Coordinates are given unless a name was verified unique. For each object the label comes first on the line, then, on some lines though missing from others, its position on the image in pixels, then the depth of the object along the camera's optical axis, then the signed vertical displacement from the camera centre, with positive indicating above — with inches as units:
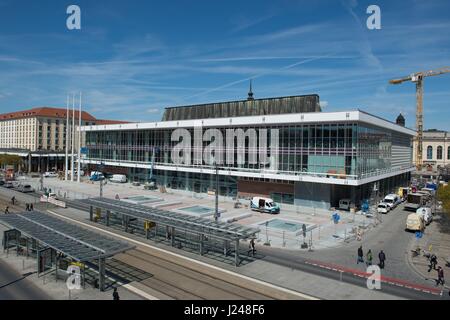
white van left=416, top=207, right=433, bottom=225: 1573.1 -265.0
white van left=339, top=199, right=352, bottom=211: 1792.8 -248.5
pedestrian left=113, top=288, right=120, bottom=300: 670.5 -277.5
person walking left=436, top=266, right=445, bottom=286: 822.5 -292.1
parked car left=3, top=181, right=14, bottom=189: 2630.4 -237.6
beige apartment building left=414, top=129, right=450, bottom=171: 4877.0 +113.9
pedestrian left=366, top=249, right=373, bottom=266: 956.9 -286.9
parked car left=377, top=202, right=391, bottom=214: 1831.4 -274.3
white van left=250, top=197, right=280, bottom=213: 1753.2 -256.0
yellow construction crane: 5014.8 +902.6
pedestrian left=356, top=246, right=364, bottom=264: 986.2 -292.1
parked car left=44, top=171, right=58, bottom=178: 3498.8 -207.4
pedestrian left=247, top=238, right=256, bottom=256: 1028.2 -285.9
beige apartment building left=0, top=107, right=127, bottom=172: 4180.6 +320.4
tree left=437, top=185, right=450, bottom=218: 1328.5 -159.8
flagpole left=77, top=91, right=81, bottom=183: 2992.1 -38.4
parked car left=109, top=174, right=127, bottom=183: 2945.4 -196.2
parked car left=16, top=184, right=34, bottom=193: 2451.8 -249.9
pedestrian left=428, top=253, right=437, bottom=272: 936.3 -295.2
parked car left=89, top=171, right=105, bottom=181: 3139.8 -193.1
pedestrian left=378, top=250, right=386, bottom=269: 951.6 -285.0
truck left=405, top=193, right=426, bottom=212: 1851.5 -245.8
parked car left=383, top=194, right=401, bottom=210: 1940.5 -255.0
